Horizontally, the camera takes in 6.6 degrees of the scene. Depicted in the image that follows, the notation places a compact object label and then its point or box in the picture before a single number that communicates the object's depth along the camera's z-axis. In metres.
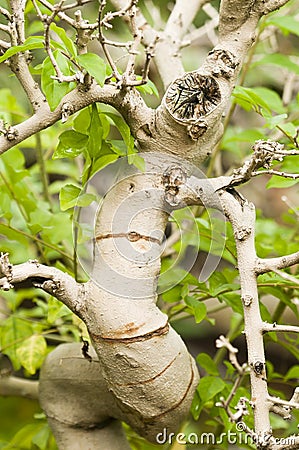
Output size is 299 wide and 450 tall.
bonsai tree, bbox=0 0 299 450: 1.51
